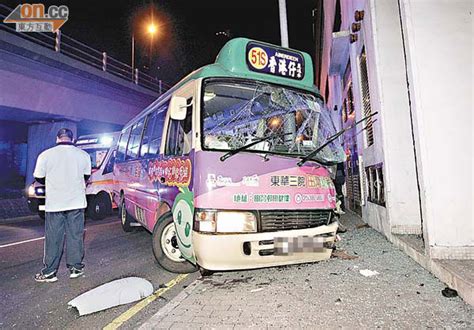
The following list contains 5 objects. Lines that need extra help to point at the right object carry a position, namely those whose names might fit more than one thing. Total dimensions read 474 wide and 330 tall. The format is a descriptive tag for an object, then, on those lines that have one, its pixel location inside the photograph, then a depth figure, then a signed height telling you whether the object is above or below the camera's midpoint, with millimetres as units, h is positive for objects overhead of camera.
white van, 9844 +189
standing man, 4258 -84
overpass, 11750 +4966
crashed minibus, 3518 +281
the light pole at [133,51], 25694 +11854
